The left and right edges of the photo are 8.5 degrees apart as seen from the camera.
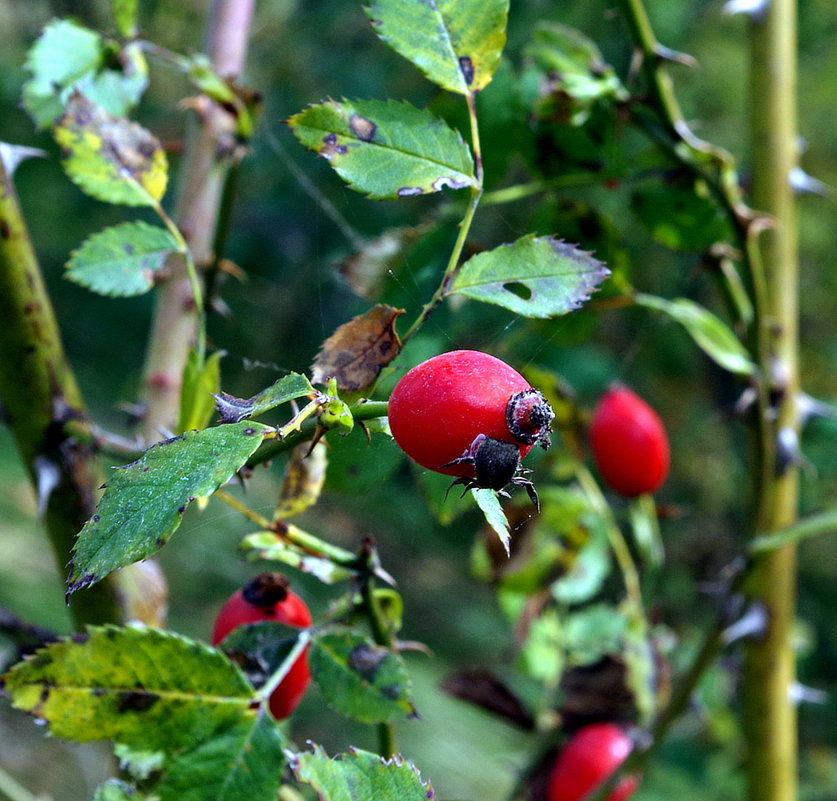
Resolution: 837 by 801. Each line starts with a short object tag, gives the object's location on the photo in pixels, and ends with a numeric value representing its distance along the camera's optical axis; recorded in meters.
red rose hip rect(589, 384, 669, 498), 0.95
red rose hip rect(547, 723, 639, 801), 0.86
